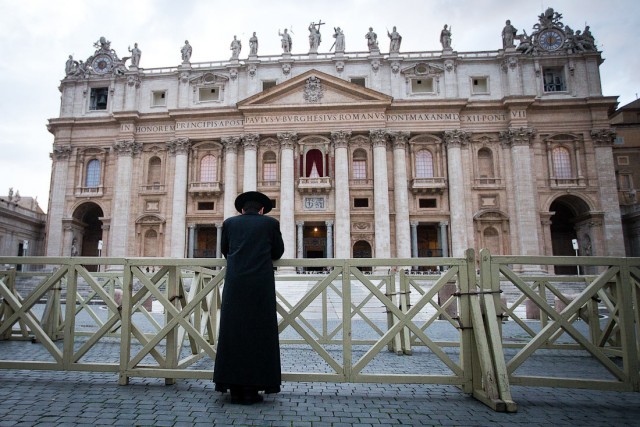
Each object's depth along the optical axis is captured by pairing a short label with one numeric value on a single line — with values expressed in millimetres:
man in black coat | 4598
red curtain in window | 33656
